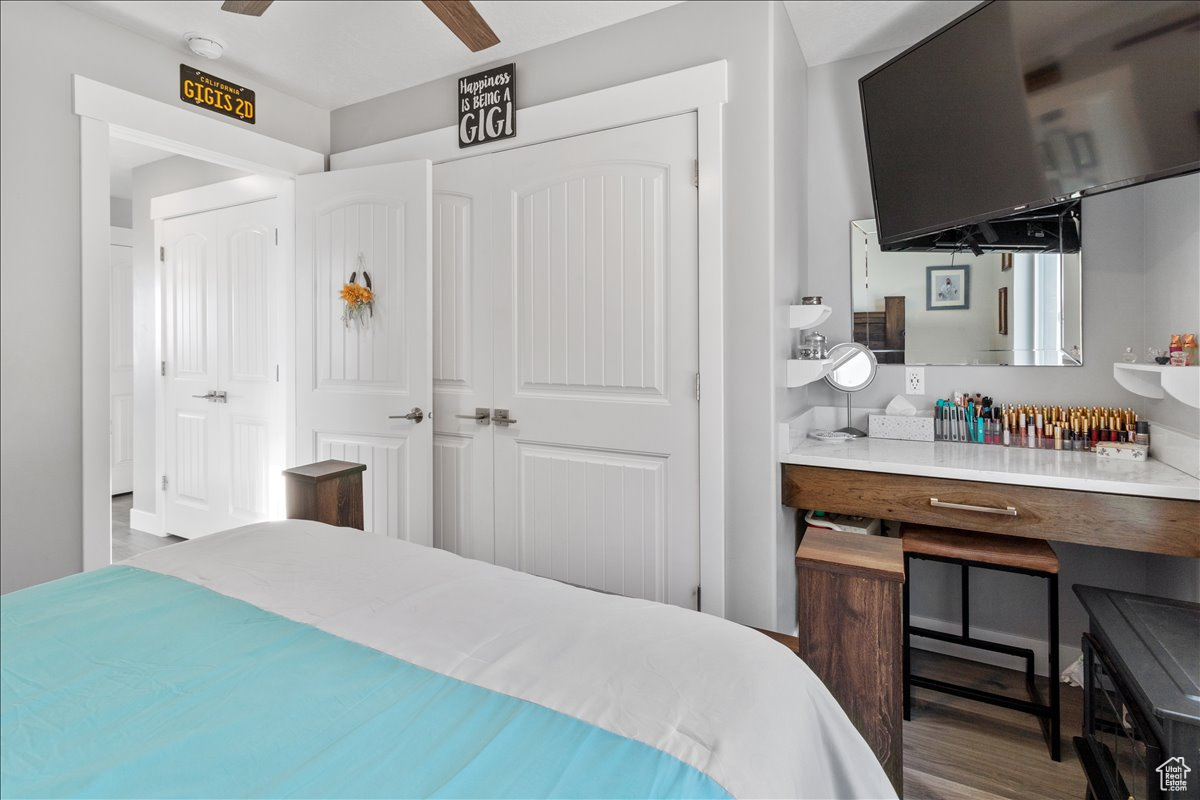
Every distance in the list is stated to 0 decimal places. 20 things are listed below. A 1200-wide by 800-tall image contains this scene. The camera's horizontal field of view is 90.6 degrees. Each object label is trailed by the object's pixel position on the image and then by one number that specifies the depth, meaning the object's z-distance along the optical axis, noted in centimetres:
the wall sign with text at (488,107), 250
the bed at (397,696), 65
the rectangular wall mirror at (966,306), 212
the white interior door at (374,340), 263
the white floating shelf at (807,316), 224
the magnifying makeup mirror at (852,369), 239
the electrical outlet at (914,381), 238
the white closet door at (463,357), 260
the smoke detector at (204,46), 234
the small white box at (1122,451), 189
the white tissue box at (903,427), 231
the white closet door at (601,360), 218
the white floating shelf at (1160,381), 155
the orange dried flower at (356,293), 275
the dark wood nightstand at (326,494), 167
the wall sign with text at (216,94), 247
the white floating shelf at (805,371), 223
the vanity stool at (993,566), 174
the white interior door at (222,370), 330
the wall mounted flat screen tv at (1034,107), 125
